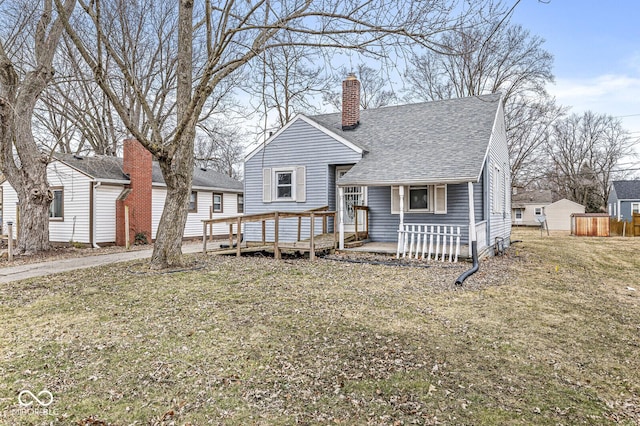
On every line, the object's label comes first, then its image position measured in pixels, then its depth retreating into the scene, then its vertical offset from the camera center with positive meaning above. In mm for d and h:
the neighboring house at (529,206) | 41125 +685
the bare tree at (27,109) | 11570 +3323
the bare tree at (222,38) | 6202 +3143
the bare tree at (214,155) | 34316 +5356
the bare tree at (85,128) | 19638 +5030
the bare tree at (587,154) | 40812 +6312
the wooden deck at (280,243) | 10648 -867
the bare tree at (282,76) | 7418 +2874
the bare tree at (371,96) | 25066 +8533
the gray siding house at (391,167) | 11312 +1504
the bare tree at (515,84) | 24469 +8981
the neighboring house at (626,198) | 33438 +1190
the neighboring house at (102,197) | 15625 +780
